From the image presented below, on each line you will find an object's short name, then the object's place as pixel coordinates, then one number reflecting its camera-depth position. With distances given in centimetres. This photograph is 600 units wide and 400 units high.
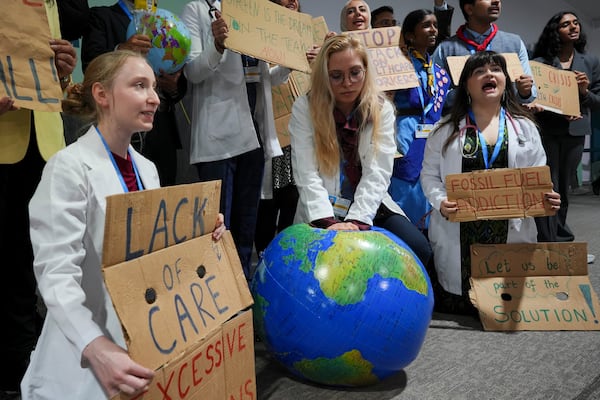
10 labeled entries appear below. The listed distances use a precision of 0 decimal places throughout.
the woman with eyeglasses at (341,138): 215
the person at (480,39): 319
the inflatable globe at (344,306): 160
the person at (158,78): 207
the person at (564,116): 357
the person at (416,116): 302
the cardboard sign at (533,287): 234
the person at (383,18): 354
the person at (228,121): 232
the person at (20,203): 159
